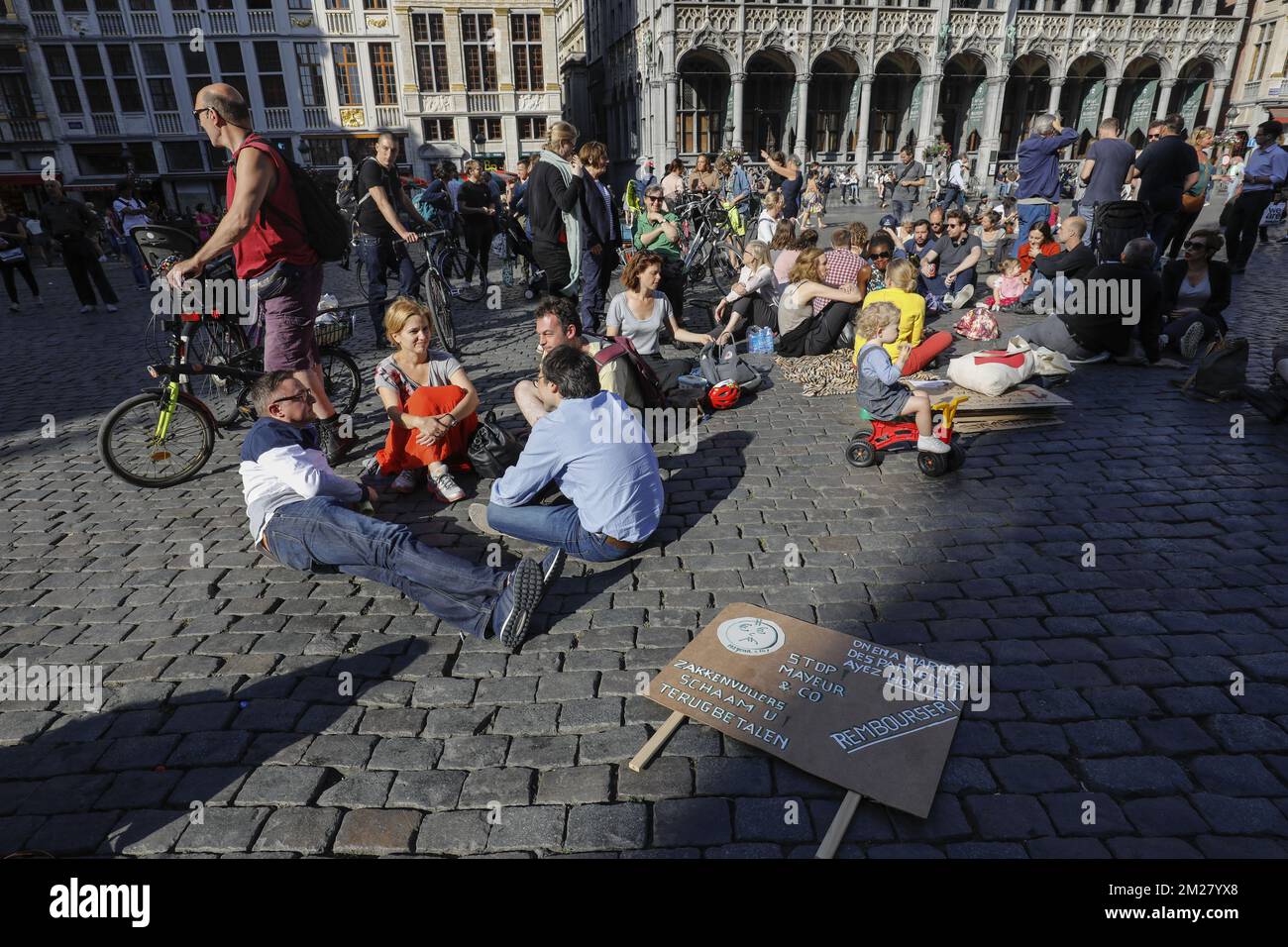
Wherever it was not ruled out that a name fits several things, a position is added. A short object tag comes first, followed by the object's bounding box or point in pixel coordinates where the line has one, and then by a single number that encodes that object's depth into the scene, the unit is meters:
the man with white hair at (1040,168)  10.46
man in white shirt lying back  3.46
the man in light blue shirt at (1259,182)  11.05
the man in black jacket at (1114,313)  7.30
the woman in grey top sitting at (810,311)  8.27
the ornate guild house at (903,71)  32.66
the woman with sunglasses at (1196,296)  7.79
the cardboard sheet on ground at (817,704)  2.58
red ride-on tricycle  5.14
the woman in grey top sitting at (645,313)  6.80
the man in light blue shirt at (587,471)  3.94
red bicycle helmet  6.78
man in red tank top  4.49
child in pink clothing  10.54
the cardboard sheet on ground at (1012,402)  6.13
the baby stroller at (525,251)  11.80
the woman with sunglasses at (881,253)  9.97
